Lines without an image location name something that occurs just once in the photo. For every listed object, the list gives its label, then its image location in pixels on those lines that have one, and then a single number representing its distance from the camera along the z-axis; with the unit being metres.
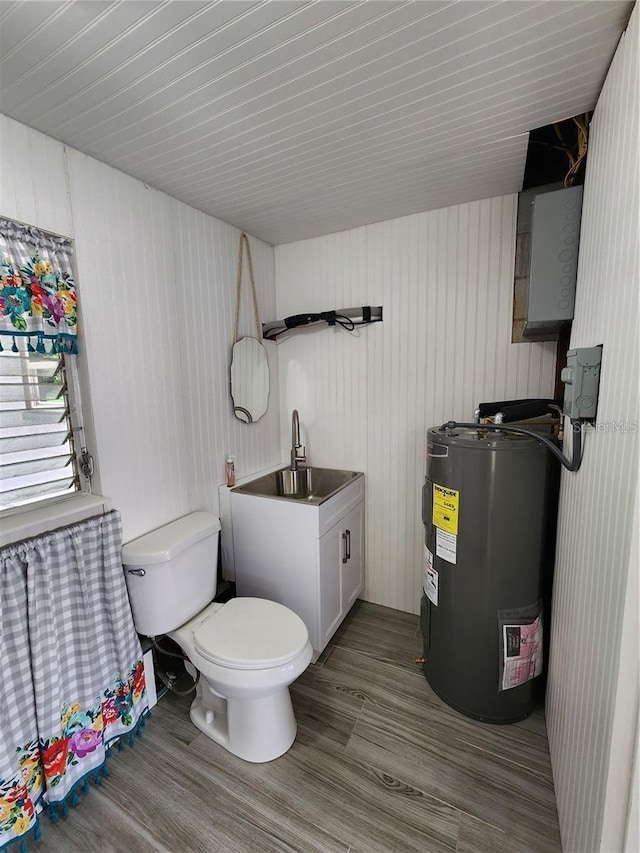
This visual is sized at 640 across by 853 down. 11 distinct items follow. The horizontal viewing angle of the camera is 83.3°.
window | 1.22
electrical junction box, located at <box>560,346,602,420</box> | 1.01
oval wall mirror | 2.12
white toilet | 1.32
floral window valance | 1.19
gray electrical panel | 1.33
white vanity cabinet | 1.76
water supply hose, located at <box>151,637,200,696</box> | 1.67
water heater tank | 1.41
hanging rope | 2.12
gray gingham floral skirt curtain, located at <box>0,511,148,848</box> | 1.14
